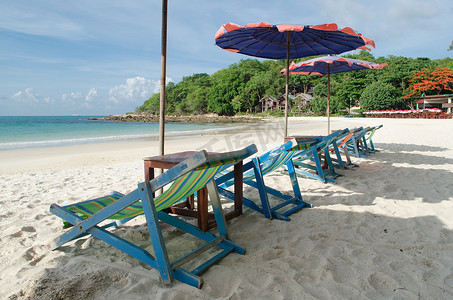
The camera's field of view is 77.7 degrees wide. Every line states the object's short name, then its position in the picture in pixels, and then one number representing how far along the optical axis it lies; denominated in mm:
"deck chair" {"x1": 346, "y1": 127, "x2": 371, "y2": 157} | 5688
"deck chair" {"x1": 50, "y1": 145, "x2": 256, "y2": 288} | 1554
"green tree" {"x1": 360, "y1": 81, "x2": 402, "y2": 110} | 40844
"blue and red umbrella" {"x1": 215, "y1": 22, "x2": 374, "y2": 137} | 3820
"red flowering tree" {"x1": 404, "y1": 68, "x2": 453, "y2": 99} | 38969
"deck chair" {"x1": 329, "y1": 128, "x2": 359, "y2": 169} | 4738
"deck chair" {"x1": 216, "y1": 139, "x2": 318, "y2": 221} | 2678
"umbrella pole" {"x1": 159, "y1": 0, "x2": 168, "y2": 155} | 3027
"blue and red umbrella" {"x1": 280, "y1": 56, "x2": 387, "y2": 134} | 6316
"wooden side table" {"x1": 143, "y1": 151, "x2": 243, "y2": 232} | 2287
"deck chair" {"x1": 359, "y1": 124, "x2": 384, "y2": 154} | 6752
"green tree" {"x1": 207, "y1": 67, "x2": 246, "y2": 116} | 69000
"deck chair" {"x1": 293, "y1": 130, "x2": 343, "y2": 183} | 3788
